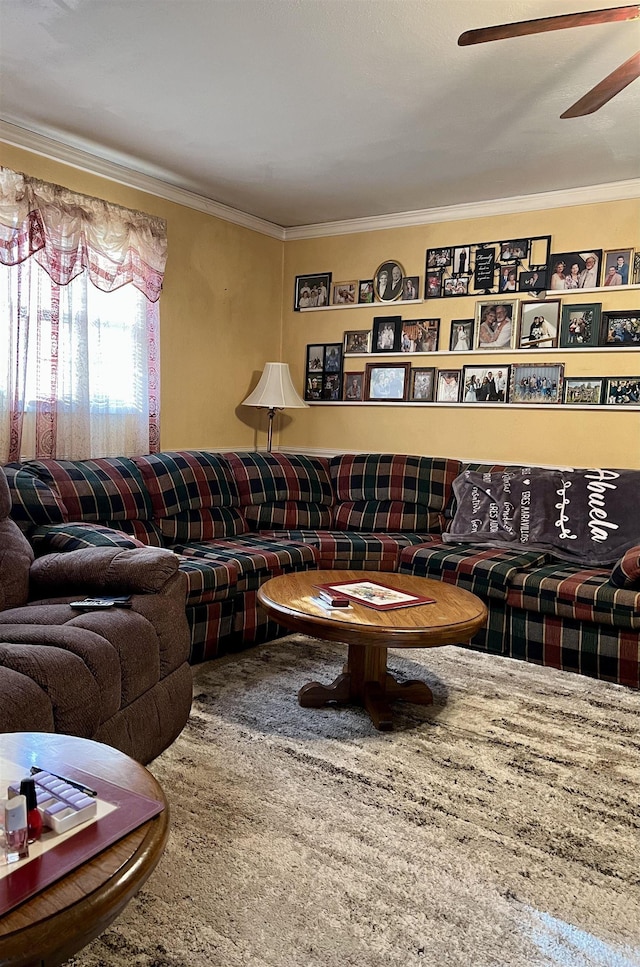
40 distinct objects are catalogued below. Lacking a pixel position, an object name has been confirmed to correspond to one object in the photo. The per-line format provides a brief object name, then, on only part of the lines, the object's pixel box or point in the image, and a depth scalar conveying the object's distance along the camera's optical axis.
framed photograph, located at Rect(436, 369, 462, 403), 4.51
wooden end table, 0.95
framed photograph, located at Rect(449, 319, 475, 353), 4.43
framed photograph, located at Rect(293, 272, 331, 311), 5.00
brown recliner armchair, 1.86
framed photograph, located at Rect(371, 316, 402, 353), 4.71
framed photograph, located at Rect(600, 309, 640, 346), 3.91
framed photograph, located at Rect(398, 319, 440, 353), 4.57
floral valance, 3.37
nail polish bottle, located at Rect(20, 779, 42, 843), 1.13
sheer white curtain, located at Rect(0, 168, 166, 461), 3.42
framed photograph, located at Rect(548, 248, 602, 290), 4.01
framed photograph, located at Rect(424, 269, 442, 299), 4.53
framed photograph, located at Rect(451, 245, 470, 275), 4.43
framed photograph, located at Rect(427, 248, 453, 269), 4.50
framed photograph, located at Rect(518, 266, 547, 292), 4.16
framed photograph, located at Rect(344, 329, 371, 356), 4.84
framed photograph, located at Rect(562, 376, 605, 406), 4.03
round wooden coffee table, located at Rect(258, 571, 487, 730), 2.37
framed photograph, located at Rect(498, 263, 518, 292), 4.25
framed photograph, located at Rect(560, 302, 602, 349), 4.02
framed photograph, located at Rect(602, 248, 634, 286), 3.92
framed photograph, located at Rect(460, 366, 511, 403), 4.33
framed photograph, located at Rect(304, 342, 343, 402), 4.99
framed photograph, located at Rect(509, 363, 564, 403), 4.16
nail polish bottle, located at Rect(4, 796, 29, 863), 1.09
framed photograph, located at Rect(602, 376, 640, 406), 3.92
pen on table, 1.24
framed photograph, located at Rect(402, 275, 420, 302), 4.61
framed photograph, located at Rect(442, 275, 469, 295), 4.44
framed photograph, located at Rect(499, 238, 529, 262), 4.22
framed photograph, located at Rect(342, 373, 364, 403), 4.90
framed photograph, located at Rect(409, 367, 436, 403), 4.60
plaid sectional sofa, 3.11
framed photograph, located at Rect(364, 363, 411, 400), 4.71
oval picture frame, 4.68
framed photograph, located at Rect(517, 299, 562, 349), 4.14
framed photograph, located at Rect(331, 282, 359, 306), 4.88
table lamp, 4.62
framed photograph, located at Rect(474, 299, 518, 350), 4.28
